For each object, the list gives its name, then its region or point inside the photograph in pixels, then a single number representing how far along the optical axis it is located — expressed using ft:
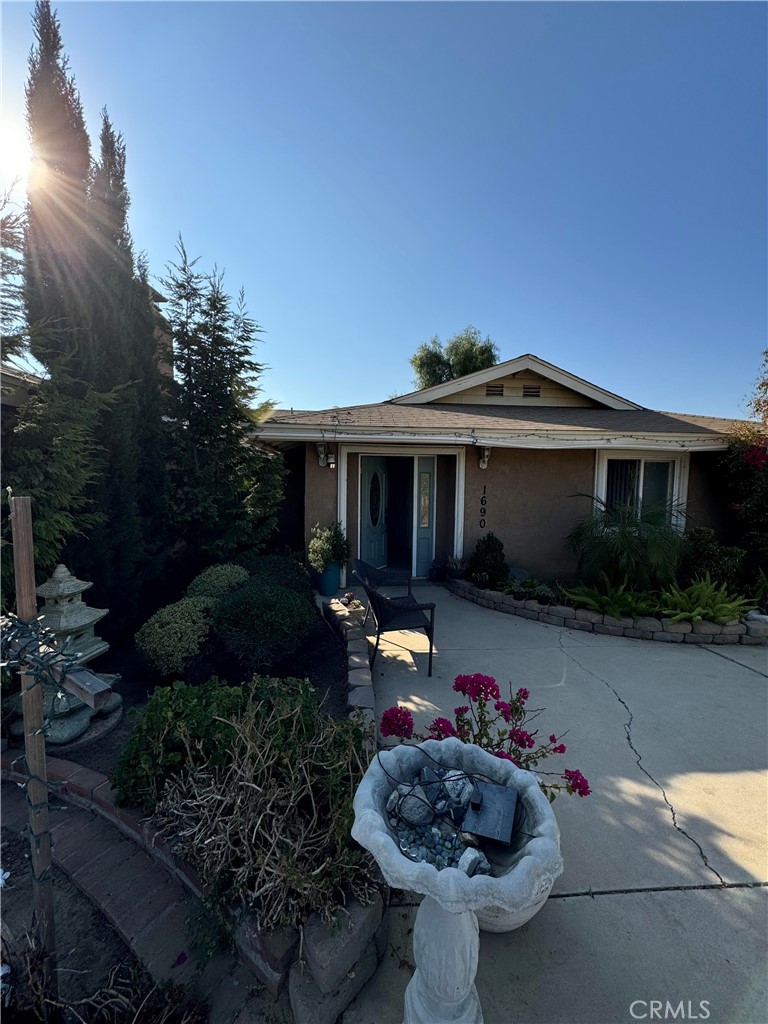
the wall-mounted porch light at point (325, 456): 24.17
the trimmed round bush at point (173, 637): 14.08
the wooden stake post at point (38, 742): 5.43
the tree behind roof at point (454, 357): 67.72
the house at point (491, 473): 24.07
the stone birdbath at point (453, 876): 3.73
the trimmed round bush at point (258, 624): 14.40
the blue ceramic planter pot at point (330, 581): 22.49
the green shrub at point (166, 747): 7.89
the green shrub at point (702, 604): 18.79
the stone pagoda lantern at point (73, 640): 11.19
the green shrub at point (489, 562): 23.88
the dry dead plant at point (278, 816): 5.97
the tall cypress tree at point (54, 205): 15.31
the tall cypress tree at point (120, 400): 16.17
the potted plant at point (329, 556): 21.94
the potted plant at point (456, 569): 25.71
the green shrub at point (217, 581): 17.21
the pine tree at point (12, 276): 14.16
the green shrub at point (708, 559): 22.20
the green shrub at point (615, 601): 19.54
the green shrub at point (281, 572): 18.45
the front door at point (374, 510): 27.75
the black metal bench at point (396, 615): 14.64
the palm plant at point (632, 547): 20.83
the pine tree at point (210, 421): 20.97
